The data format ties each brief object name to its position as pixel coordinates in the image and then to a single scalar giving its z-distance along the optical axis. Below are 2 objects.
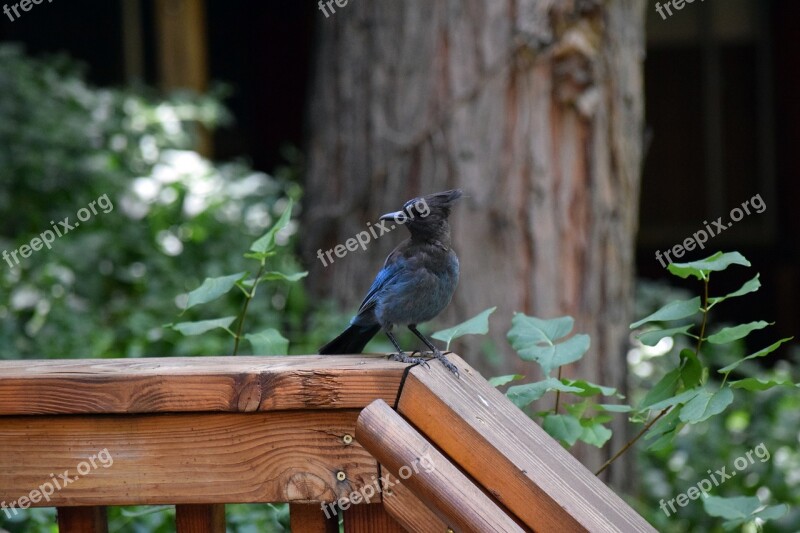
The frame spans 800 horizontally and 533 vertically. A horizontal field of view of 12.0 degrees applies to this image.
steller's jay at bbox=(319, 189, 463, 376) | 4.32
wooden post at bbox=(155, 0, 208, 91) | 10.50
